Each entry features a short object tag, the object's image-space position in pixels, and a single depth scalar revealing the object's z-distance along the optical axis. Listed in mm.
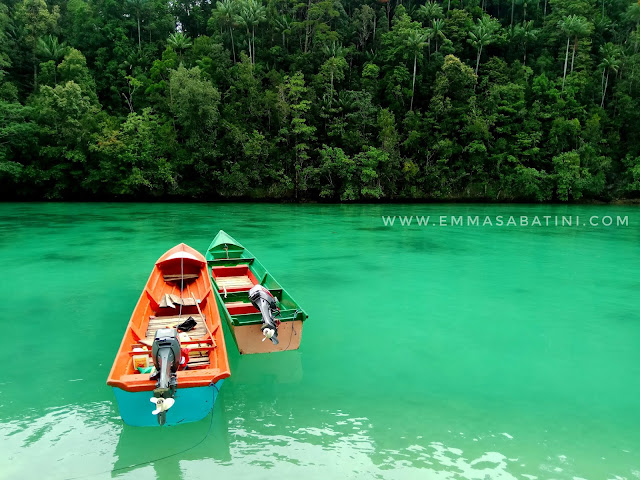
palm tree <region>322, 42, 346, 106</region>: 32281
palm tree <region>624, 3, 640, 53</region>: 34219
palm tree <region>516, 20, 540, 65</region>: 35750
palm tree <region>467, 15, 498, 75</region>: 34406
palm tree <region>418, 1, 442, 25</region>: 37281
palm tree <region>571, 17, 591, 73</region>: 33156
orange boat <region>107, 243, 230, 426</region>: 4285
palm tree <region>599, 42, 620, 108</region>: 33116
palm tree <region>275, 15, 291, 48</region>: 35781
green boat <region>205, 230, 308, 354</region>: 6109
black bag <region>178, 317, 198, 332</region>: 6291
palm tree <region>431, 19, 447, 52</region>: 34812
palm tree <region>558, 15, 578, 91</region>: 33094
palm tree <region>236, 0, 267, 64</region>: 34406
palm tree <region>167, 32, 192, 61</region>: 34719
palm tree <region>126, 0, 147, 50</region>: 36928
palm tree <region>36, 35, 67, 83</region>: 33188
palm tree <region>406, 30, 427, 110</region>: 32938
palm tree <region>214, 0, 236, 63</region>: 34750
